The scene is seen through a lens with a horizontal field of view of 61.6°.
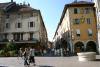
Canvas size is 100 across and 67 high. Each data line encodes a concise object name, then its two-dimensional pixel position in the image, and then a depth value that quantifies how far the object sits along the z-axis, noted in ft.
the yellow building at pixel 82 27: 60.90
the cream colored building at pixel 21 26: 62.45
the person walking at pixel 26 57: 24.97
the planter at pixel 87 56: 30.77
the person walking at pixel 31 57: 25.59
